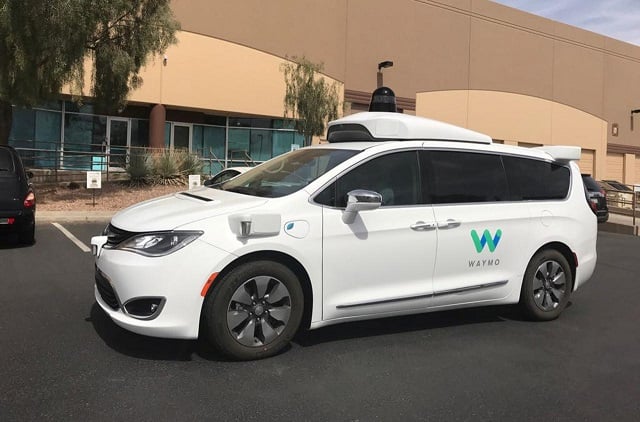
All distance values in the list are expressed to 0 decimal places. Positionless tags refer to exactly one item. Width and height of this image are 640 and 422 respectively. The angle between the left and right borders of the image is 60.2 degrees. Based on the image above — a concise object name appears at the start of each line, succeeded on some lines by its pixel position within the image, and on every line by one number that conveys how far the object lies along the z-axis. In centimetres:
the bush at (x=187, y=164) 1948
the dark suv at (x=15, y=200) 842
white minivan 390
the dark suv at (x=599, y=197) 1622
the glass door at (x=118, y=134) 2441
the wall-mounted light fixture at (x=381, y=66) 2866
